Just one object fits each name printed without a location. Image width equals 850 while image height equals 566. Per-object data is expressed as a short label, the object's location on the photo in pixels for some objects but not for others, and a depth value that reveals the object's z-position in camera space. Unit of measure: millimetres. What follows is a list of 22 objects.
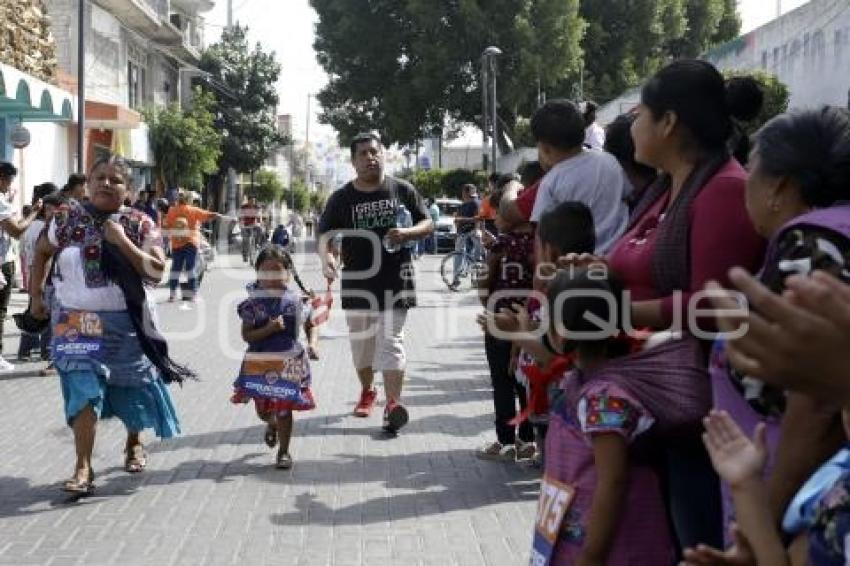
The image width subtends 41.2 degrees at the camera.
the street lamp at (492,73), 31344
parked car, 34812
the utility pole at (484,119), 33062
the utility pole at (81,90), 19438
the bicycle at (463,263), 20797
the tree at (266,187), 63219
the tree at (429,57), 39438
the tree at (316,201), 88144
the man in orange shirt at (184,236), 17547
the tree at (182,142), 35344
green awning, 17036
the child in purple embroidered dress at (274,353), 6609
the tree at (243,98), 49250
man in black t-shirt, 7688
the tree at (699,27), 47594
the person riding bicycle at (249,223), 29859
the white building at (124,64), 29688
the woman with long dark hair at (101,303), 5840
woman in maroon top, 3137
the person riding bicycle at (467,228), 20969
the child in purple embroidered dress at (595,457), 2980
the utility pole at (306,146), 93625
